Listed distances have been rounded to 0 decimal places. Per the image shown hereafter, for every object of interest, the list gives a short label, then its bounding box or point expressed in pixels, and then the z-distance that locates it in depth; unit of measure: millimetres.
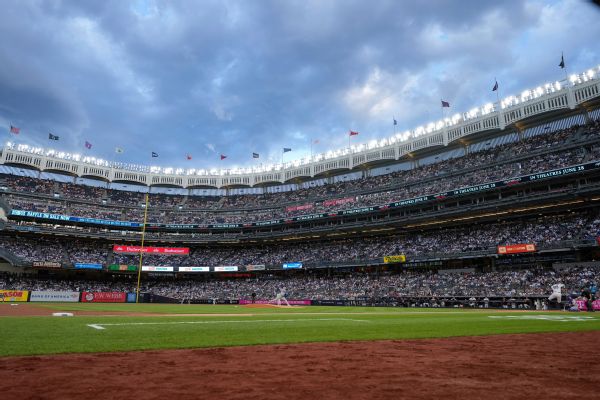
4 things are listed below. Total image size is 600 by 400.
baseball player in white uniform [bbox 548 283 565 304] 31511
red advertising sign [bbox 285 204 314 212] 73000
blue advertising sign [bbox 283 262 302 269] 65188
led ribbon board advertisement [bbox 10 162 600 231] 43941
